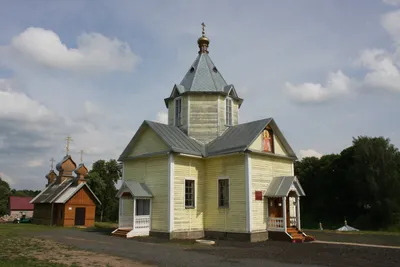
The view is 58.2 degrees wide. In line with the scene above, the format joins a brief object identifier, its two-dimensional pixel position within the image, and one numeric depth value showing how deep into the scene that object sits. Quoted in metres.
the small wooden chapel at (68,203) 32.25
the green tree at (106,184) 43.91
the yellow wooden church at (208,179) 19.14
